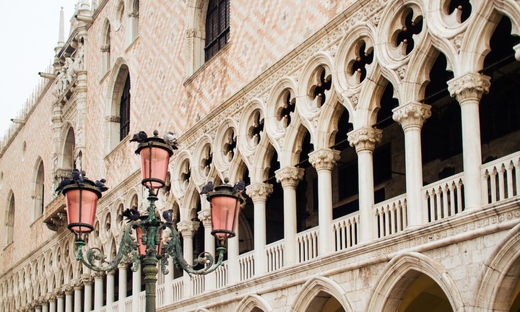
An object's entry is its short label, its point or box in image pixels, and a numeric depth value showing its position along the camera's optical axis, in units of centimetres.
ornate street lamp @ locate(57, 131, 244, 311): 873
